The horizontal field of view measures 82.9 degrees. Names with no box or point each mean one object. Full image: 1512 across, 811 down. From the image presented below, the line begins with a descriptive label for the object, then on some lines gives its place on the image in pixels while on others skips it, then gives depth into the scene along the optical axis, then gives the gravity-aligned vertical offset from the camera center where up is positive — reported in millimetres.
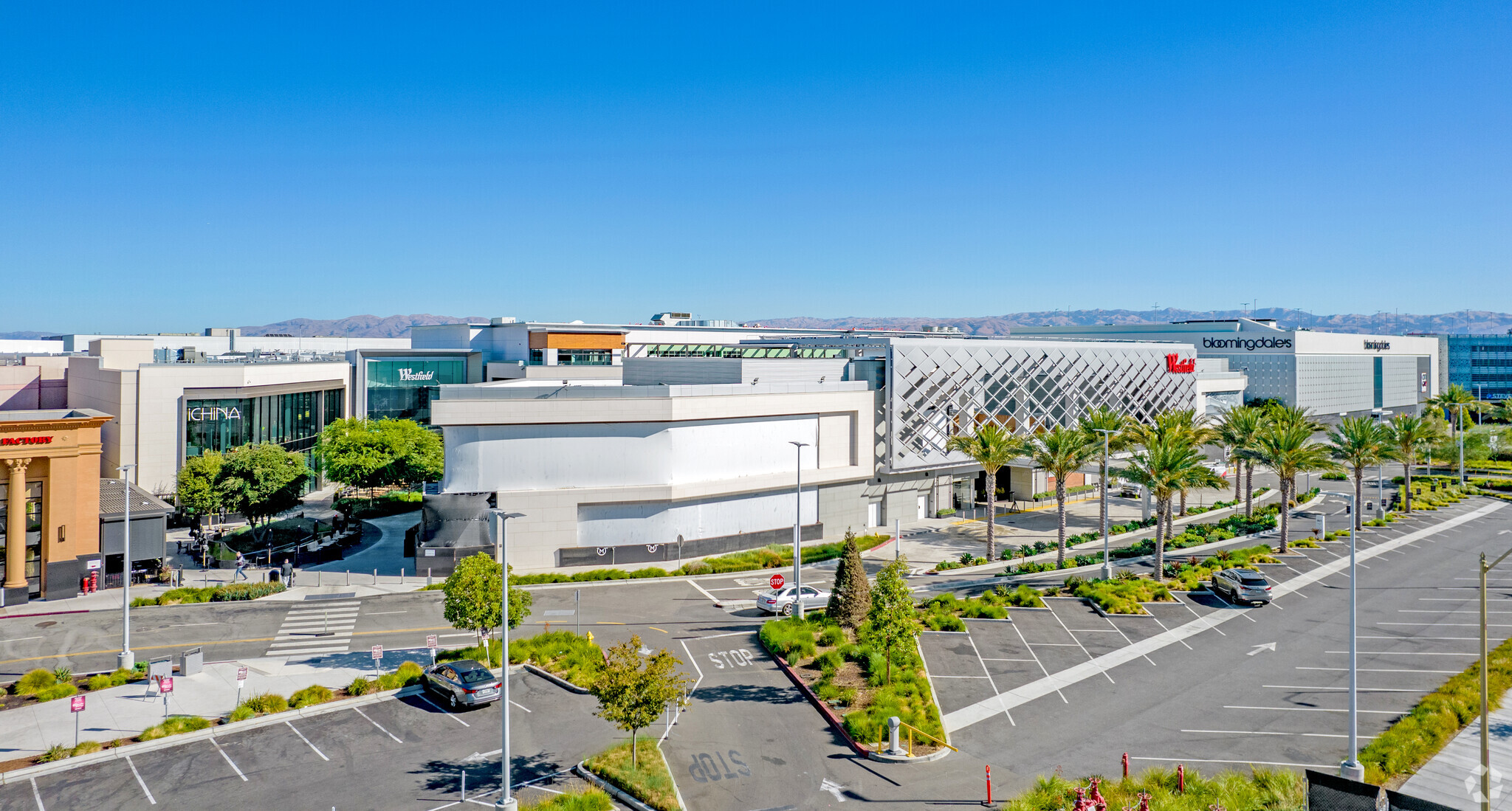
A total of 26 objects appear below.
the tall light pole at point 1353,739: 21484 -8280
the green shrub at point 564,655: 30831 -9426
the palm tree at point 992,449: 49312 -2260
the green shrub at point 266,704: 27141 -9577
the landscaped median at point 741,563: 45219 -8883
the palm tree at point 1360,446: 57250 -2197
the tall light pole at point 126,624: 31411 -8353
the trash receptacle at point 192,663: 30859 -9432
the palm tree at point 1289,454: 50500 -2408
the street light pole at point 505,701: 20438 -7513
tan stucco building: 40156 -4853
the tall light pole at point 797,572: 37938 -7455
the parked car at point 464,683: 27875 -9218
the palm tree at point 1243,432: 59156 -1388
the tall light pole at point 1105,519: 44500 -6079
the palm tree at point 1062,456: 48938 -2605
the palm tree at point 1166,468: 44562 -2946
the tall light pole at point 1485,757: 17219 -6973
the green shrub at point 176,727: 25188 -9709
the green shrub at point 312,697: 27688 -9580
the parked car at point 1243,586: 39844 -8215
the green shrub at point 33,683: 28781 -9577
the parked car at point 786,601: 39438 -8967
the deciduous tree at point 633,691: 22828 -7649
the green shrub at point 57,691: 28297 -9673
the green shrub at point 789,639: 32750 -9146
